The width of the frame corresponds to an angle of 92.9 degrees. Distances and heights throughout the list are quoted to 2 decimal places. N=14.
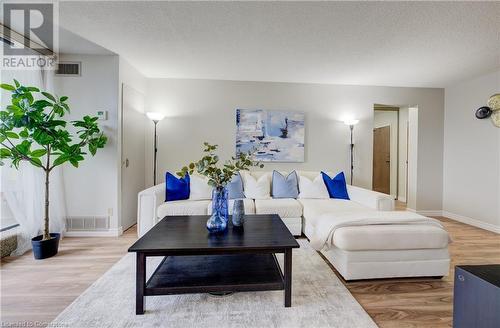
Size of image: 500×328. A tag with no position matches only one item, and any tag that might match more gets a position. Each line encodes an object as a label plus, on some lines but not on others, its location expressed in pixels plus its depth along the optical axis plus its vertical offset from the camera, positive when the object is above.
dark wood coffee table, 1.61 -0.83
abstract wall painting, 4.13 +0.49
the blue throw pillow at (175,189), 3.20 -0.37
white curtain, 2.52 -0.33
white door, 3.38 +0.13
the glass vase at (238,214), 2.12 -0.47
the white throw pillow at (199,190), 3.30 -0.40
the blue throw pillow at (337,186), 3.58 -0.36
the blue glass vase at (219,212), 1.96 -0.43
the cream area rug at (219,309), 1.56 -1.05
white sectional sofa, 2.04 -0.77
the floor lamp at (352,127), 4.12 +0.63
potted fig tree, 2.30 +0.24
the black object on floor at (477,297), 0.88 -0.53
